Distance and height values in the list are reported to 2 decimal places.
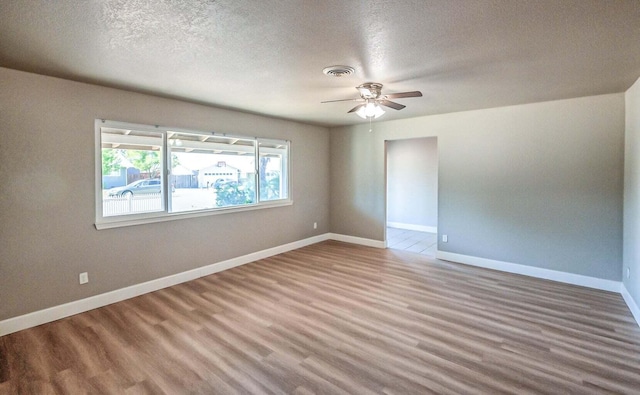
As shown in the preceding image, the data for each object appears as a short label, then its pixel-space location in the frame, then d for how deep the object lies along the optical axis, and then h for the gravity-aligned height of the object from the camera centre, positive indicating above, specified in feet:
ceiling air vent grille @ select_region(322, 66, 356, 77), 9.30 +3.73
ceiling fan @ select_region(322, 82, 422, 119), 10.94 +3.31
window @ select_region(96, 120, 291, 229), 11.82 +0.92
